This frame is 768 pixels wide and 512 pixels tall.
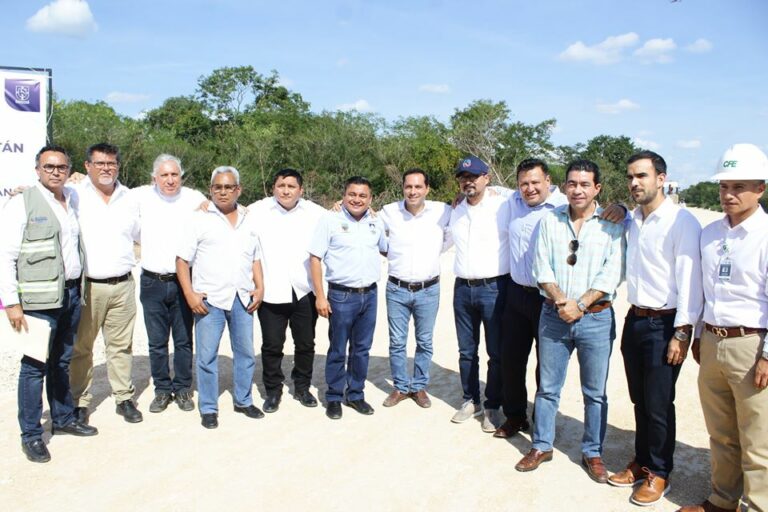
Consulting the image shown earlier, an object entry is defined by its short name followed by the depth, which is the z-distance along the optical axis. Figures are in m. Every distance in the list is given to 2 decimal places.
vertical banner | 7.73
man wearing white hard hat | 3.19
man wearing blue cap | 4.78
